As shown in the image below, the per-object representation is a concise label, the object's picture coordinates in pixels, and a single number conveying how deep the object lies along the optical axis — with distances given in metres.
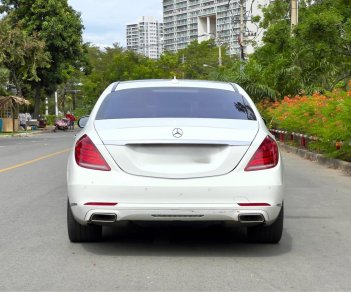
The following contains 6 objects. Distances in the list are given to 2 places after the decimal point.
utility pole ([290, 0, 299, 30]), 28.35
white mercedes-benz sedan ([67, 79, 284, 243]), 5.20
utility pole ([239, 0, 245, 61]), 40.70
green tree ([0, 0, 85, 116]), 48.47
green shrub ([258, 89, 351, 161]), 12.82
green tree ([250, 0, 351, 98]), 26.52
